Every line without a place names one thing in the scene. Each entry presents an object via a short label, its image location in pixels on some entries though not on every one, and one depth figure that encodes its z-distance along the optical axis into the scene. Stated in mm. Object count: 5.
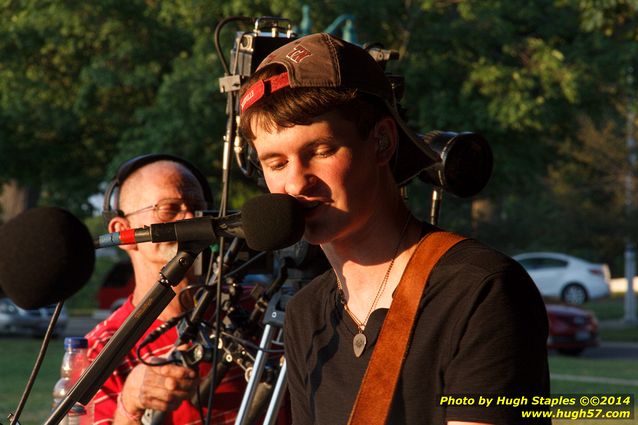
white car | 71125
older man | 7645
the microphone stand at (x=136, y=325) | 4977
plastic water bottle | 7875
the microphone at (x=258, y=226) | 4586
